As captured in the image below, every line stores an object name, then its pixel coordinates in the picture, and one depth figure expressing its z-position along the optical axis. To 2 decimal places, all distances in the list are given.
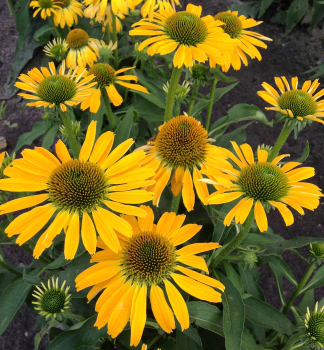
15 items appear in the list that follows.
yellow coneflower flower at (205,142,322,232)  0.22
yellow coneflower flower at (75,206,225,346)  0.21
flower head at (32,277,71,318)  0.24
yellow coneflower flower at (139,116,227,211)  0.25
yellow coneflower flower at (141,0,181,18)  0.42
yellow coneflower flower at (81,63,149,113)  0.33
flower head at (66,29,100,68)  0.45
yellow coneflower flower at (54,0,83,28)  0.50
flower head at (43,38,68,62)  0.43
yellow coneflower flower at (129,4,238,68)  0.27
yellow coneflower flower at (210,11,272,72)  0.33
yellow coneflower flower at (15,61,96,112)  0.29
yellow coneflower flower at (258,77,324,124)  0.29
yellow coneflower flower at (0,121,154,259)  0.21
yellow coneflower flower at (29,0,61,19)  0.48
